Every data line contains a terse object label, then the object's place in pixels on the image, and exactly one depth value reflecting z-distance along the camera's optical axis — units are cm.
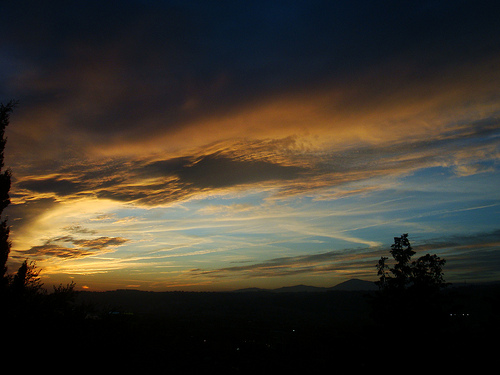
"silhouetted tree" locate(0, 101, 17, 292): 2039
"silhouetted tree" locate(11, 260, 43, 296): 1633
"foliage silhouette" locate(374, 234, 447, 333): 2172
